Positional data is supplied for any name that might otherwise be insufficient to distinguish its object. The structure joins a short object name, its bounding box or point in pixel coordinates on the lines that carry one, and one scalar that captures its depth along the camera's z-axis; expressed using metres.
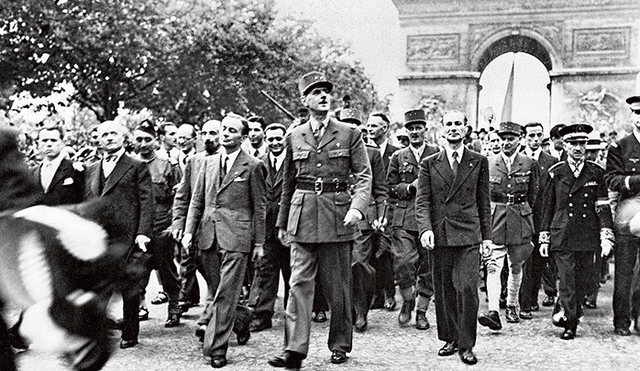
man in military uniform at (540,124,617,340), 9.01
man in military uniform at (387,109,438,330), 9.60
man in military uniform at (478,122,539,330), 10.05
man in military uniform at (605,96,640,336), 8.73
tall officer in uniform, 7.43
